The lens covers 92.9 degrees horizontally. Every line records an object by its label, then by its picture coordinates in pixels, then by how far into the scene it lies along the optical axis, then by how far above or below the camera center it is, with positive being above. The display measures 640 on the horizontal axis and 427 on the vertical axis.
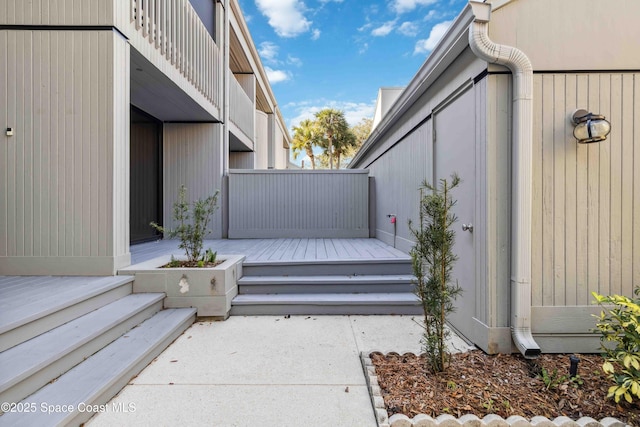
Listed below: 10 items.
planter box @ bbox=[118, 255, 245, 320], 3.14 -0.81
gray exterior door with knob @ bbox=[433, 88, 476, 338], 2.56 +0.19
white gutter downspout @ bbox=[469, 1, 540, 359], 2.22 +0.39
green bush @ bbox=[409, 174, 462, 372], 1.95 -0.40
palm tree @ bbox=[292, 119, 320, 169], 22.27 +5.36
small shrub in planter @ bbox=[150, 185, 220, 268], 3.34 -0.35
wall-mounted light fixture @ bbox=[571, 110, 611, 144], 2.17 +0.59
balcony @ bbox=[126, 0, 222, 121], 3.68 +2.20
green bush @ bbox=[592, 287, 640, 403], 1.67 -0.84
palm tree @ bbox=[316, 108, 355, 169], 21.31 +5.62
